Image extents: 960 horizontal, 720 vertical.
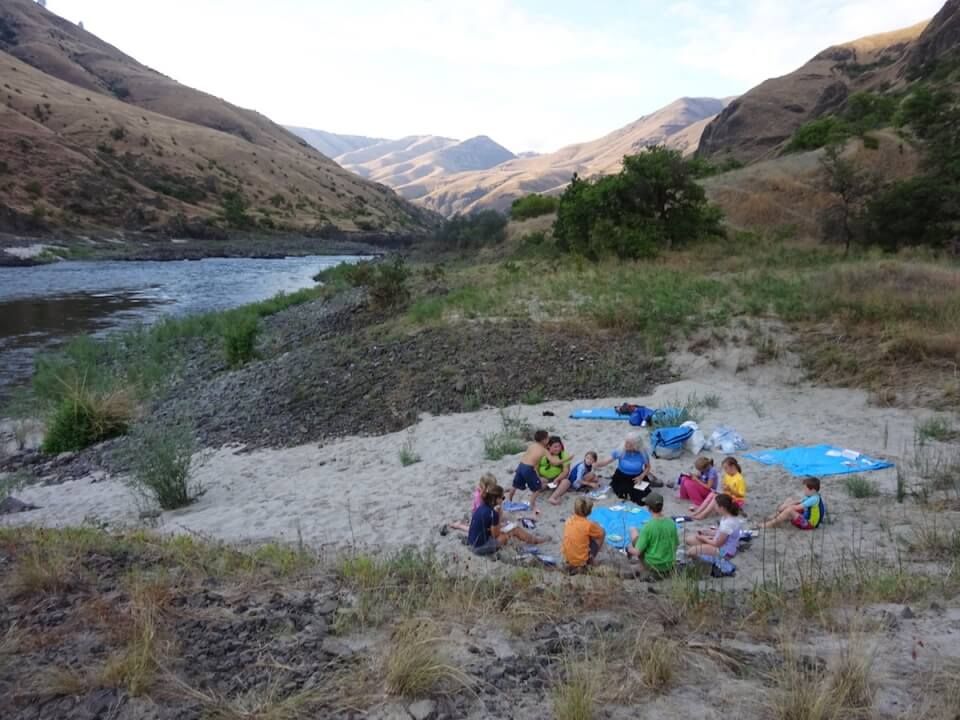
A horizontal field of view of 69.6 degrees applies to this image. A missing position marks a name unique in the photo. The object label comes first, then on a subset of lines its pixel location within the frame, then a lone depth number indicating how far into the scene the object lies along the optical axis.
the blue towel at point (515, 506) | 8.25
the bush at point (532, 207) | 45.12
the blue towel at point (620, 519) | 7.33
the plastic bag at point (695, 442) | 9.70
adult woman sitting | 8.30
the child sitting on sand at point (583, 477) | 8.70
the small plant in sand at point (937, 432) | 9.49
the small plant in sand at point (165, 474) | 8.89
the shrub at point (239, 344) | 17.23
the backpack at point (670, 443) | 9.66
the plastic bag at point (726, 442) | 9.73
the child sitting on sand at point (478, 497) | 7.22
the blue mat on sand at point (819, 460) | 8.67
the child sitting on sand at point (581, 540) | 6.41
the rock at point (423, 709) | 3.55
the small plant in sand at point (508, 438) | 10.09
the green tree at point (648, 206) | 25.73
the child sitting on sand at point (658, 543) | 6.16
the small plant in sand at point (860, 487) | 7.76
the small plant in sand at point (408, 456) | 10.02
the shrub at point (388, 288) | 19.72
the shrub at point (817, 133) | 39.56
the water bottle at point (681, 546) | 6.44
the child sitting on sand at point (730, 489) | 7.69
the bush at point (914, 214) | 22.59
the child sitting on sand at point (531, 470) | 8.41
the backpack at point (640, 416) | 11.03
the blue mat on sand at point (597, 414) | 11.55
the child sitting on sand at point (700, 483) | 8.10
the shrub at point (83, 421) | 12.50
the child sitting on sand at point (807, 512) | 7.08
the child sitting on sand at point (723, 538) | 6.45
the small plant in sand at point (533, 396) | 12.57
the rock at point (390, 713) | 3.53
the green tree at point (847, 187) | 25.36
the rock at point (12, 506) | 9.17
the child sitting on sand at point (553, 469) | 8.70
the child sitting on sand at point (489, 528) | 6.92
